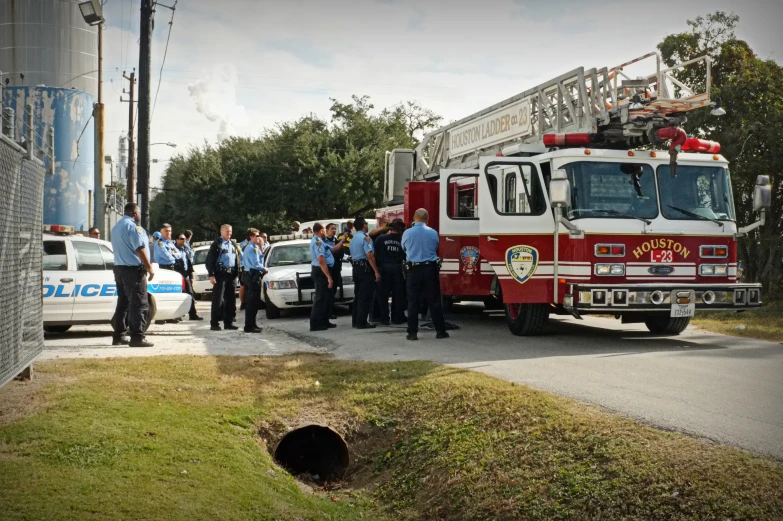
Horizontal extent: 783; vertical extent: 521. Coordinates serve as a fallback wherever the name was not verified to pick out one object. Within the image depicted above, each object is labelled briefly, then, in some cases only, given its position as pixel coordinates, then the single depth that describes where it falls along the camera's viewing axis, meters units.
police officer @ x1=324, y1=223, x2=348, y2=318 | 14.14
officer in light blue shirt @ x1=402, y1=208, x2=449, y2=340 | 11.73
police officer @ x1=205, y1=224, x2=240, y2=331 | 13.58
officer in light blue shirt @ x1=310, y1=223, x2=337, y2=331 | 13.41
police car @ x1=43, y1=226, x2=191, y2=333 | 12.41
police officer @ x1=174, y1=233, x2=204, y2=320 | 16.57
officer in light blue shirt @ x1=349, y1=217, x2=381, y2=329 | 13.82
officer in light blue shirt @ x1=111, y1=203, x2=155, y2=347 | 11.05
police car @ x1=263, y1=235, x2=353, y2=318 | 16.28
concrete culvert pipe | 7.34
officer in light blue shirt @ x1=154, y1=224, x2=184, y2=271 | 15.77
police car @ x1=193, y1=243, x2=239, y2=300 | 23.36
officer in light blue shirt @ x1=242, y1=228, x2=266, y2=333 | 13.52
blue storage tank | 28.78
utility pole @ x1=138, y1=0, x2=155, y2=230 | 20.09
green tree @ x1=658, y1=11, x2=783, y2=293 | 18.64
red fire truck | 10.73
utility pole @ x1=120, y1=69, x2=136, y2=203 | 26.42
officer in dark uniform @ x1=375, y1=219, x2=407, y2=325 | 13.94
